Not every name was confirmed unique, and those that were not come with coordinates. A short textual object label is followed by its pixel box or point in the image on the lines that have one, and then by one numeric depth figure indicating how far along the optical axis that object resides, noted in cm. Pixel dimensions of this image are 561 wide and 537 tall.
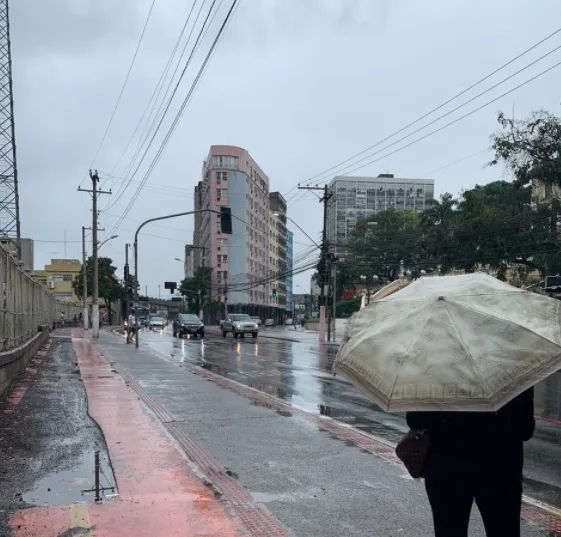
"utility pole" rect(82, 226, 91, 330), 4725
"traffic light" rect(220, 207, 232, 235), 2347
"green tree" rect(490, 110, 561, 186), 2225
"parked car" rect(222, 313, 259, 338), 4078
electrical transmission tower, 3496
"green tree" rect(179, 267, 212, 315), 8431
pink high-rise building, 9469
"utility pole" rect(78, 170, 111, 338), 3728
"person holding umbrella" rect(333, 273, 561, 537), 244
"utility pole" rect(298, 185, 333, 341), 3678
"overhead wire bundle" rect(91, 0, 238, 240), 1028
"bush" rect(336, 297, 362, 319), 7494
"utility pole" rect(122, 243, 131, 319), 3975
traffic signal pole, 2353
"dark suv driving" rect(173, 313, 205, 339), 4009
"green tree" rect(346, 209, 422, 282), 6719
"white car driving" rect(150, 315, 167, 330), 6155
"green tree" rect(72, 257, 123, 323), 7673
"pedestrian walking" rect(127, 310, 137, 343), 3192
